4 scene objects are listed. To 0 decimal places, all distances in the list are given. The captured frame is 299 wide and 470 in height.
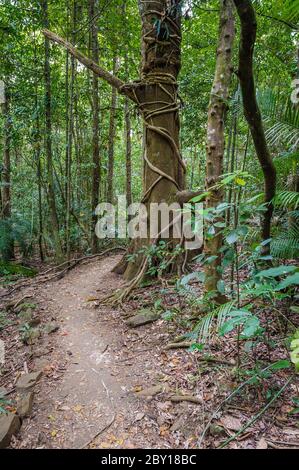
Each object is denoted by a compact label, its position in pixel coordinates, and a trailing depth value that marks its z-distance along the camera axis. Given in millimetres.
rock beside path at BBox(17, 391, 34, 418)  2414
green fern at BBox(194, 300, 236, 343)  2008
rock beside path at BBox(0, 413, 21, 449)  2111
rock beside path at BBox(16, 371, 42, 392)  2732
